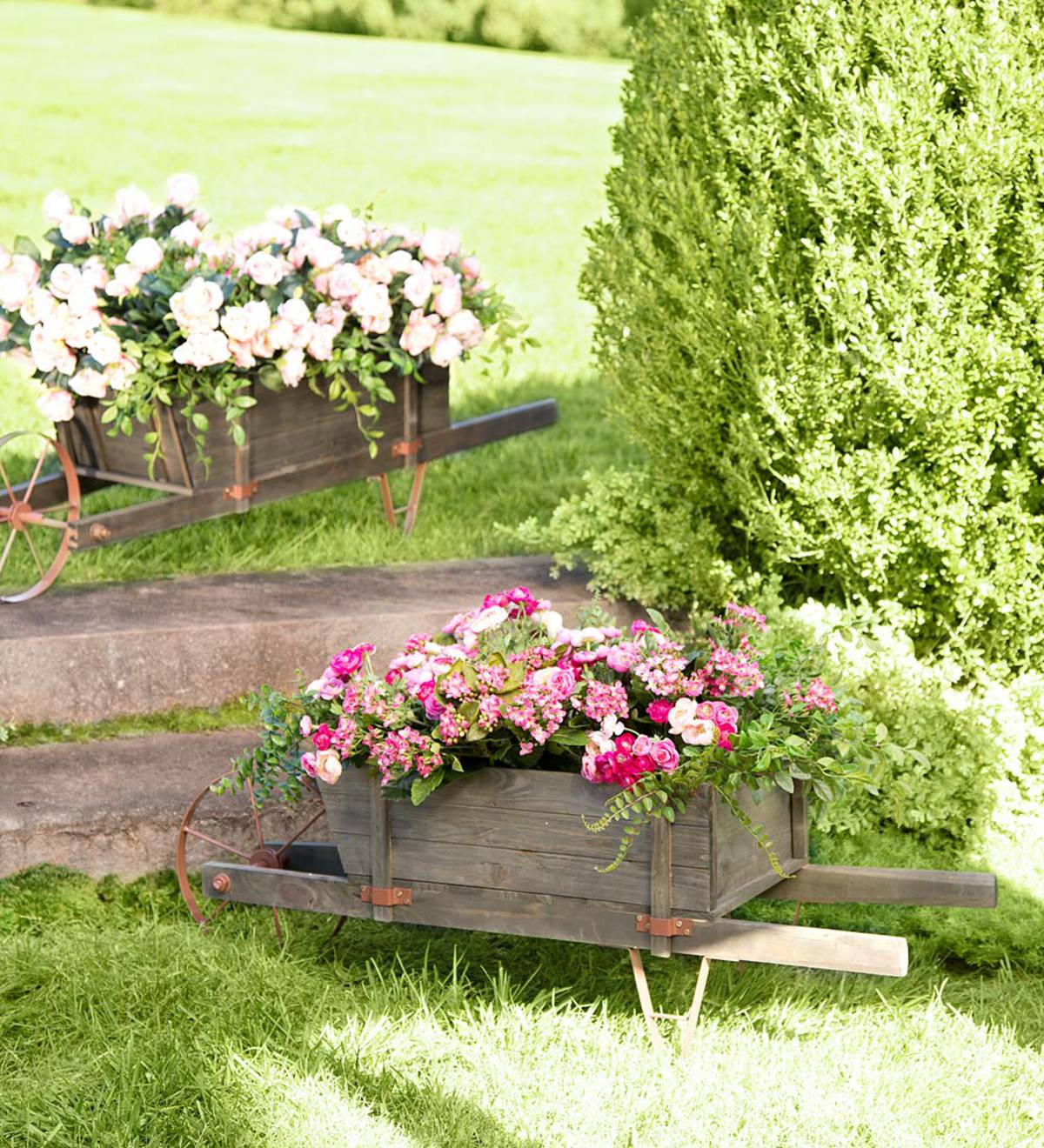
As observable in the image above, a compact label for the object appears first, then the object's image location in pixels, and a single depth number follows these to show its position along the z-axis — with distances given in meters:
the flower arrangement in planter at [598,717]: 3.29
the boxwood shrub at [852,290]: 4.58
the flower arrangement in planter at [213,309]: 4.95
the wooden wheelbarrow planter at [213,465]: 5.12
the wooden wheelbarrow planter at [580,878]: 3.32
